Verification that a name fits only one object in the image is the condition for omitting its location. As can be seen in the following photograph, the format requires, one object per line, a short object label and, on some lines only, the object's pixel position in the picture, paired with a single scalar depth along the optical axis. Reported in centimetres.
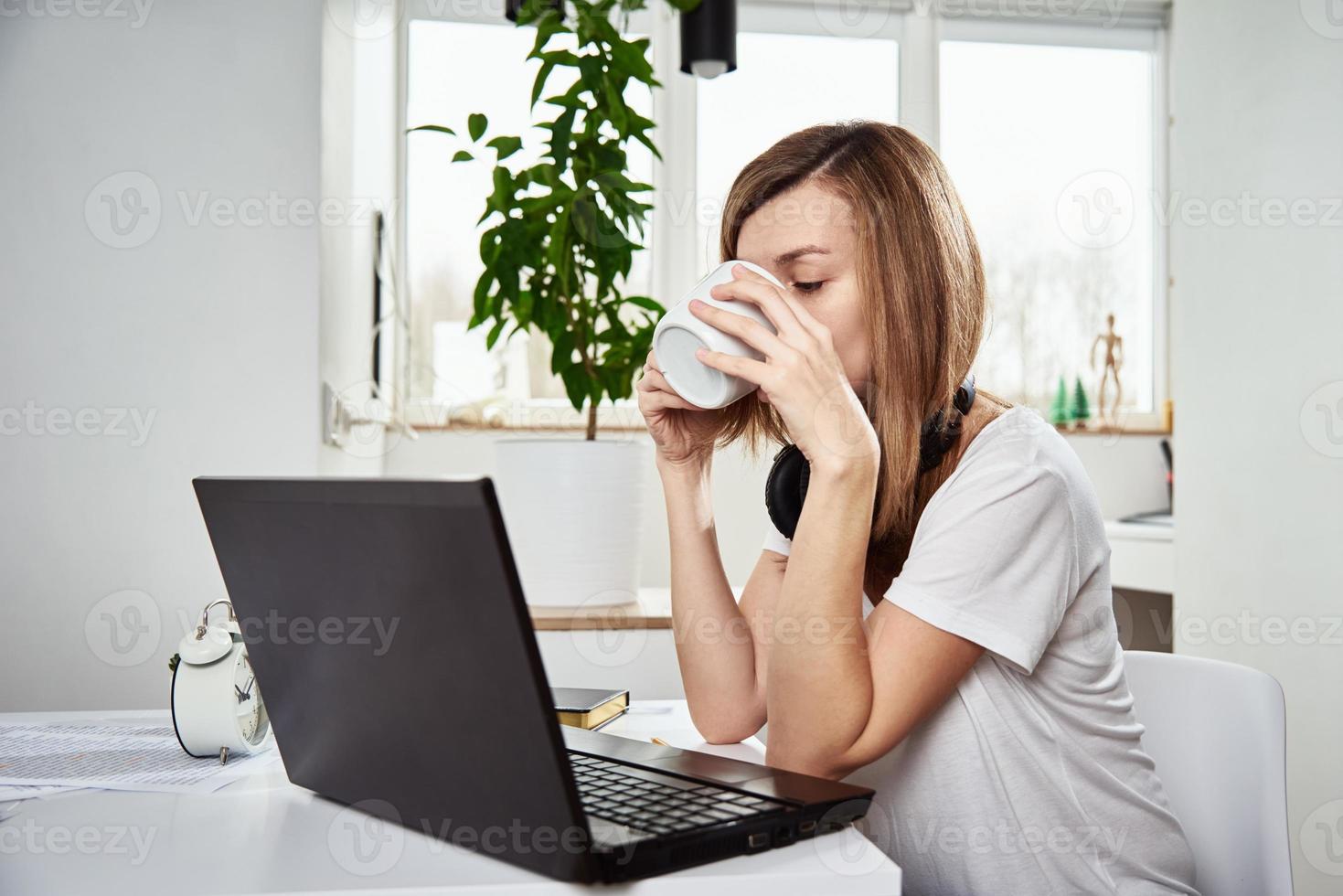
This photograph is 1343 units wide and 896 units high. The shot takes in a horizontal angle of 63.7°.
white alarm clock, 85
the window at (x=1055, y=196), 326
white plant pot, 191
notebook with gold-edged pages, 99
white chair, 95
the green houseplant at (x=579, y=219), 192
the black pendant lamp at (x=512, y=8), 222
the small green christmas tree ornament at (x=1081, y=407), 317
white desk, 57
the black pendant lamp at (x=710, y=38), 204
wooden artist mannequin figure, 322
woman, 84
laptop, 53
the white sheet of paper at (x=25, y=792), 74
